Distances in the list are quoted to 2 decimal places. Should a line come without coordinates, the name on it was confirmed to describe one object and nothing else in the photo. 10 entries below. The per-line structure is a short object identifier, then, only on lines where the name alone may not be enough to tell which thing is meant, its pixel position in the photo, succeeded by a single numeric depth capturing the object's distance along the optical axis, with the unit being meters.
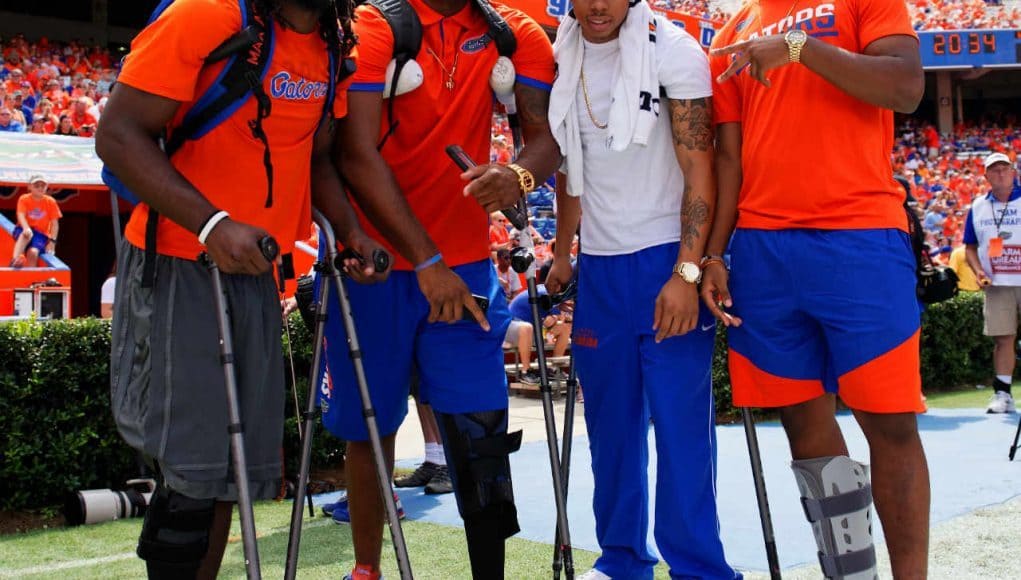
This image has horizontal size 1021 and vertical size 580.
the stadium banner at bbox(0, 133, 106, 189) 14.06
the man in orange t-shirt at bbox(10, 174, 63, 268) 14.22
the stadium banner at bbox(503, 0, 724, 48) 26.42
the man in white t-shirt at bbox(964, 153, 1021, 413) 9.82
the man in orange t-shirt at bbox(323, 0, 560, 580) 3.35
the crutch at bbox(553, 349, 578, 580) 4.00
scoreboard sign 36.72
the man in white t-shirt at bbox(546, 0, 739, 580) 3.46
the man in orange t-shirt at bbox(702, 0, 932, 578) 3.12
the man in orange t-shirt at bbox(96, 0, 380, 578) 2.66
